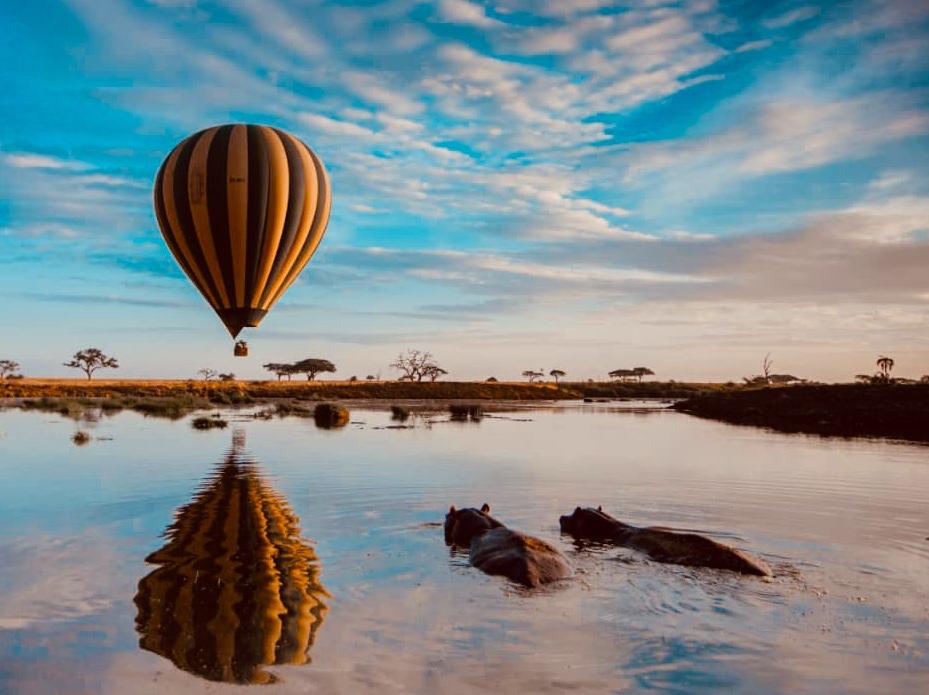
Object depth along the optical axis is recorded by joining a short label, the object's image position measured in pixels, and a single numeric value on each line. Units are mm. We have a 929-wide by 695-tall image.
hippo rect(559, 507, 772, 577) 11719
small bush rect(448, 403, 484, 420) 53312
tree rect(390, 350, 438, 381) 127812
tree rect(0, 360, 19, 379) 128750
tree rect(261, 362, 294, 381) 133250
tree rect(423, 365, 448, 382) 127688
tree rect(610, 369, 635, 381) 166250
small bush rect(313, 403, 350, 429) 44031
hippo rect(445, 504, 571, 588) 11211
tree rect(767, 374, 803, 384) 129075
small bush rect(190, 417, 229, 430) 39959
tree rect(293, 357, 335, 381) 133250
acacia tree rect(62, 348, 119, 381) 137375
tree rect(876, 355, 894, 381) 94312
